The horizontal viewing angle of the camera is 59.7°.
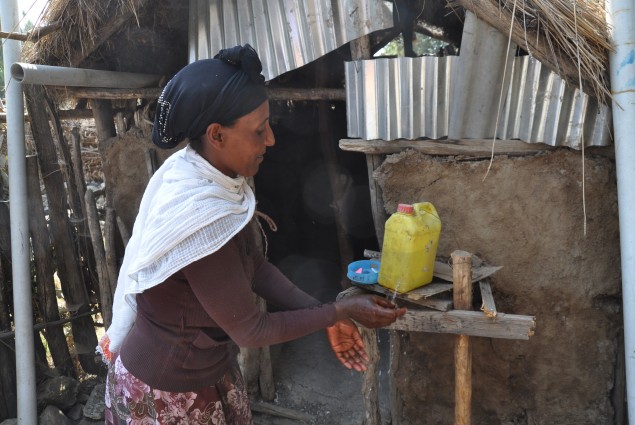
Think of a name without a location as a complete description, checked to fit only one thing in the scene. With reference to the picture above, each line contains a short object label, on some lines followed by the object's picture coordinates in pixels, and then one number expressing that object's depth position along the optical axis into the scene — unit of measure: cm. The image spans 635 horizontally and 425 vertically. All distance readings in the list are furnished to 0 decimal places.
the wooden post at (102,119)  418
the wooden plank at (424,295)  231
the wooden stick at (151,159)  400
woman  168
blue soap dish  248
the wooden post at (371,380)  265
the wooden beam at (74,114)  454
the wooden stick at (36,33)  360
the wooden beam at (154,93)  355
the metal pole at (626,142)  245
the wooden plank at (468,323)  218
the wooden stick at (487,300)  219
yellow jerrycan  229
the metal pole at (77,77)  338
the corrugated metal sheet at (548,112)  263
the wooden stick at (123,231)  420
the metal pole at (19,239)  393
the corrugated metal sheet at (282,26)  289
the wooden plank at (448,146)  283
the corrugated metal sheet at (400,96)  289
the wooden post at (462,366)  230
